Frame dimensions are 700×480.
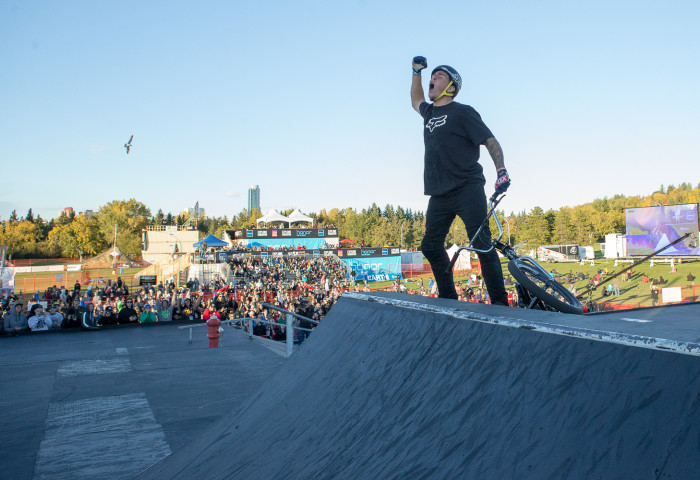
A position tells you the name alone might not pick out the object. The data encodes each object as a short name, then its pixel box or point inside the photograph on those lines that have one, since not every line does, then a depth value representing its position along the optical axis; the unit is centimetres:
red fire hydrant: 833
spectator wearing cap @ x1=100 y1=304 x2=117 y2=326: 1322
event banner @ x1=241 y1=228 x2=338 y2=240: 6112
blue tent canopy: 3578
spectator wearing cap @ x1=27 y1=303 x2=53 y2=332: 1222
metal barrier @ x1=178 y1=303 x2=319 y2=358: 712
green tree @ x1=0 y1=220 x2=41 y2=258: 7431
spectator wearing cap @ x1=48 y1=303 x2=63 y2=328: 1272
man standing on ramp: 345
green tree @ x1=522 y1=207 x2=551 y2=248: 7294
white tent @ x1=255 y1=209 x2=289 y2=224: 7156
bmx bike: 297
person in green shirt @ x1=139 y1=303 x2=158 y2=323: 1373
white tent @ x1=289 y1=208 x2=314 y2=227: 7129
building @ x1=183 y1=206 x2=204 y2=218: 9700
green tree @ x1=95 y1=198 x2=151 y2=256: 8175
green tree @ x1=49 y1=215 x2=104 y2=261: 7950
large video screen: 3638
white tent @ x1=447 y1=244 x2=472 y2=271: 5164
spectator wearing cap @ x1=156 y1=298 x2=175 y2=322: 1495
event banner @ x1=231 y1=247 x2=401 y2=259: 4181
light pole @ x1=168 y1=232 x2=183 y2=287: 3464
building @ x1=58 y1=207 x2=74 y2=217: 9399
